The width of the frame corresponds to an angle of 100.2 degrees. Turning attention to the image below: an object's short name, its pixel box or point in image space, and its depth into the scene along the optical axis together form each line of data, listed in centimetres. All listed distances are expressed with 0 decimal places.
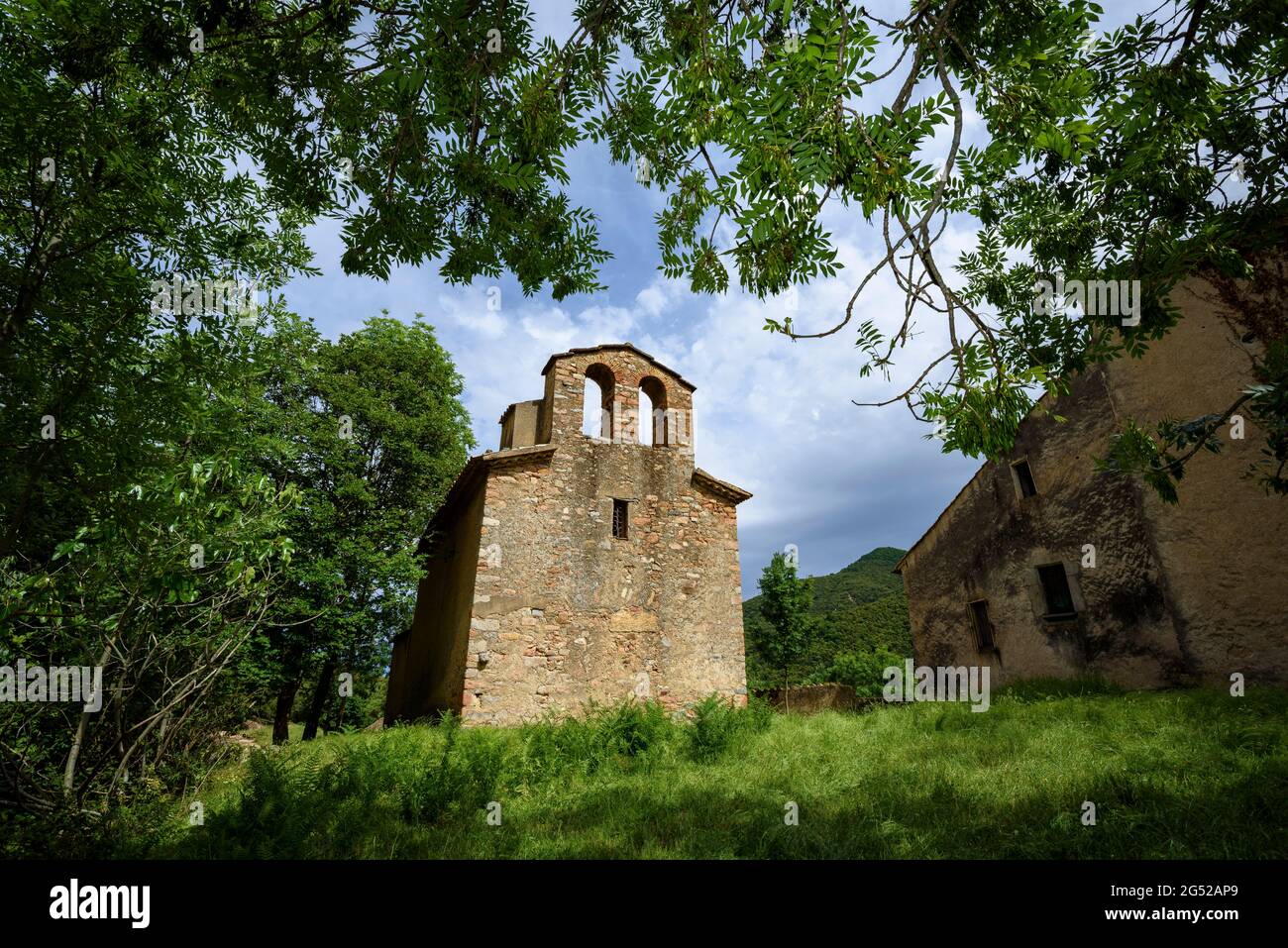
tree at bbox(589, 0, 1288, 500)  221
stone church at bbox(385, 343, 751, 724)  1038
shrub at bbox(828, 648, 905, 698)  3161
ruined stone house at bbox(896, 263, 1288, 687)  881
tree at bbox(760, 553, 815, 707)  2709
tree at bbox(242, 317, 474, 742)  1230
